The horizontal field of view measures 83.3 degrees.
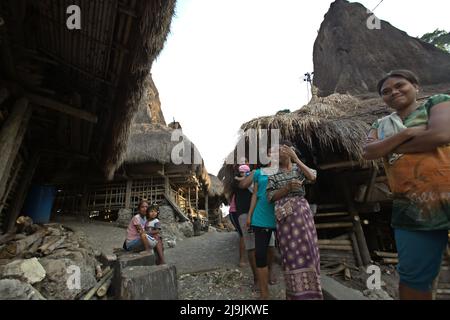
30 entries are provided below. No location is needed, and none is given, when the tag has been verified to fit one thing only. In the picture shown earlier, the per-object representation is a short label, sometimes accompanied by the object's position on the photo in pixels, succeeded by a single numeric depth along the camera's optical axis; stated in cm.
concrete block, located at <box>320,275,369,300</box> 238
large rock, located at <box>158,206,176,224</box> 911
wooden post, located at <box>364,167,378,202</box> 531
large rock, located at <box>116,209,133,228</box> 915
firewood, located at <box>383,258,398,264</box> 558
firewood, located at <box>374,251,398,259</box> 572
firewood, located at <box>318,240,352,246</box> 521
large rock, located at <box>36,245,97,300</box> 284
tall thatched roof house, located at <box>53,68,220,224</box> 970
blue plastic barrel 714
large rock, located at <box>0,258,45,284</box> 270
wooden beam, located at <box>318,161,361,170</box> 492
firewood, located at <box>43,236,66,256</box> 377
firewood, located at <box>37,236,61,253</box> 380
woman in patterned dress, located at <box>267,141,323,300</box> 195
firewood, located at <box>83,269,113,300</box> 280
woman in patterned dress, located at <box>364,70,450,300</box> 133
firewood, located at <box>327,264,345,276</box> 463
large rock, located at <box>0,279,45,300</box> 217
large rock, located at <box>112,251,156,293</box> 291
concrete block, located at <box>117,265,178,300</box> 214
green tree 1764
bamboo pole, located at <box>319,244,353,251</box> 516
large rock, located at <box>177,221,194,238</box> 900
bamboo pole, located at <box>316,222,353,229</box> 533
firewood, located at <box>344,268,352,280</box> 461
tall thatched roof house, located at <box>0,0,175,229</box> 365
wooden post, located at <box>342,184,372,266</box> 508
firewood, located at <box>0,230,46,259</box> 341
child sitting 409
